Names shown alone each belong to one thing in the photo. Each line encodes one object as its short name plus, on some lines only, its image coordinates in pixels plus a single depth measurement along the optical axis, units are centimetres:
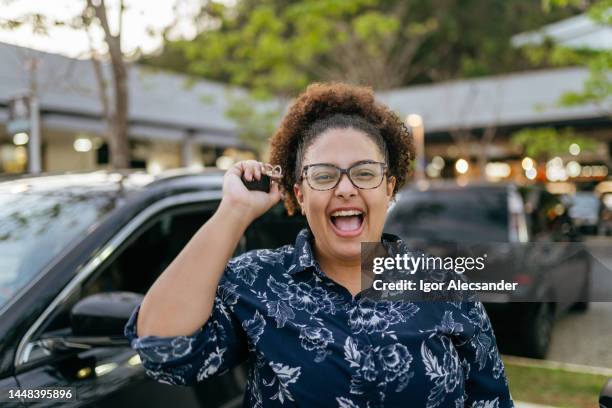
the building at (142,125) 1684
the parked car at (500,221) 529
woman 158
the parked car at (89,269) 205
